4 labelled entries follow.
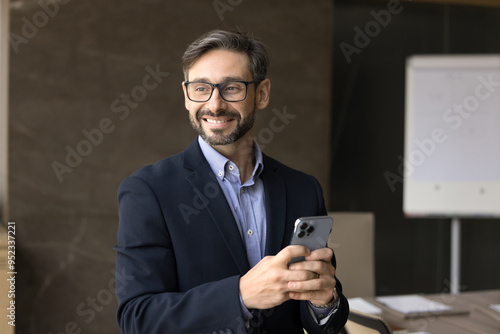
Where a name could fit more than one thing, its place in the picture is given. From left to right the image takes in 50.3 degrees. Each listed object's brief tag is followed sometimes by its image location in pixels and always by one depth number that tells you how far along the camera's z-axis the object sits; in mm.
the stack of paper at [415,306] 2529
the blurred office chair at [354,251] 3207
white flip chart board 4555
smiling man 1337
